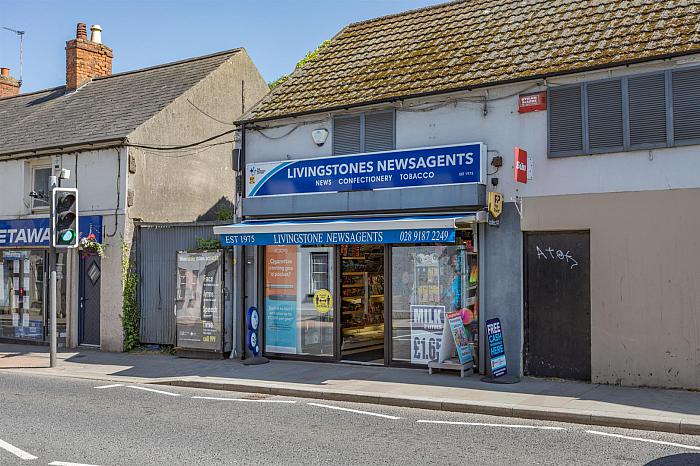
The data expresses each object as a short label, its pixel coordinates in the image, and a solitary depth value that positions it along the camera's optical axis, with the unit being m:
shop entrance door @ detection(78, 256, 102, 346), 17.47
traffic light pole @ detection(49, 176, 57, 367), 14.34
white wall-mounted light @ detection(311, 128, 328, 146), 14.23
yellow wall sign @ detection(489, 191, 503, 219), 11.71
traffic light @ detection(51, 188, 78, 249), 14.35
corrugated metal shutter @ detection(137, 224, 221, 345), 16.34
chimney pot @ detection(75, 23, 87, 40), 21.17
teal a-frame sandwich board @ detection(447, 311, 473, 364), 12.03
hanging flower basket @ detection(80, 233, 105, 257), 16.86
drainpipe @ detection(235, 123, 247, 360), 15.01
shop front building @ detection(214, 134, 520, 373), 12.40
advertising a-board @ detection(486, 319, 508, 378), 11.52
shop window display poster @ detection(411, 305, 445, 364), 12.87
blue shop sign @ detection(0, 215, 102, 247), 17.27
